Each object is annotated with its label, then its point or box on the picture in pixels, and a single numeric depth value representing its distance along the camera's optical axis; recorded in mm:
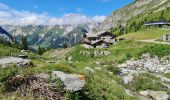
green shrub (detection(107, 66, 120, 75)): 12333
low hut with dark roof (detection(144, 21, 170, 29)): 57036
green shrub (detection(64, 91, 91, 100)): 6007
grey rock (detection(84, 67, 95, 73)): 10463
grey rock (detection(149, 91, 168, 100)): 9179
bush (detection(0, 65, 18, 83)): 6346
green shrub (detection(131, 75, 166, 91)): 10292
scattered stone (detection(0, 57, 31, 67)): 7460
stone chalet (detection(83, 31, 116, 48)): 40115
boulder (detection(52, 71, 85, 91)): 6214
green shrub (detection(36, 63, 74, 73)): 7808
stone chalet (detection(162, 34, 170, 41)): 36289
